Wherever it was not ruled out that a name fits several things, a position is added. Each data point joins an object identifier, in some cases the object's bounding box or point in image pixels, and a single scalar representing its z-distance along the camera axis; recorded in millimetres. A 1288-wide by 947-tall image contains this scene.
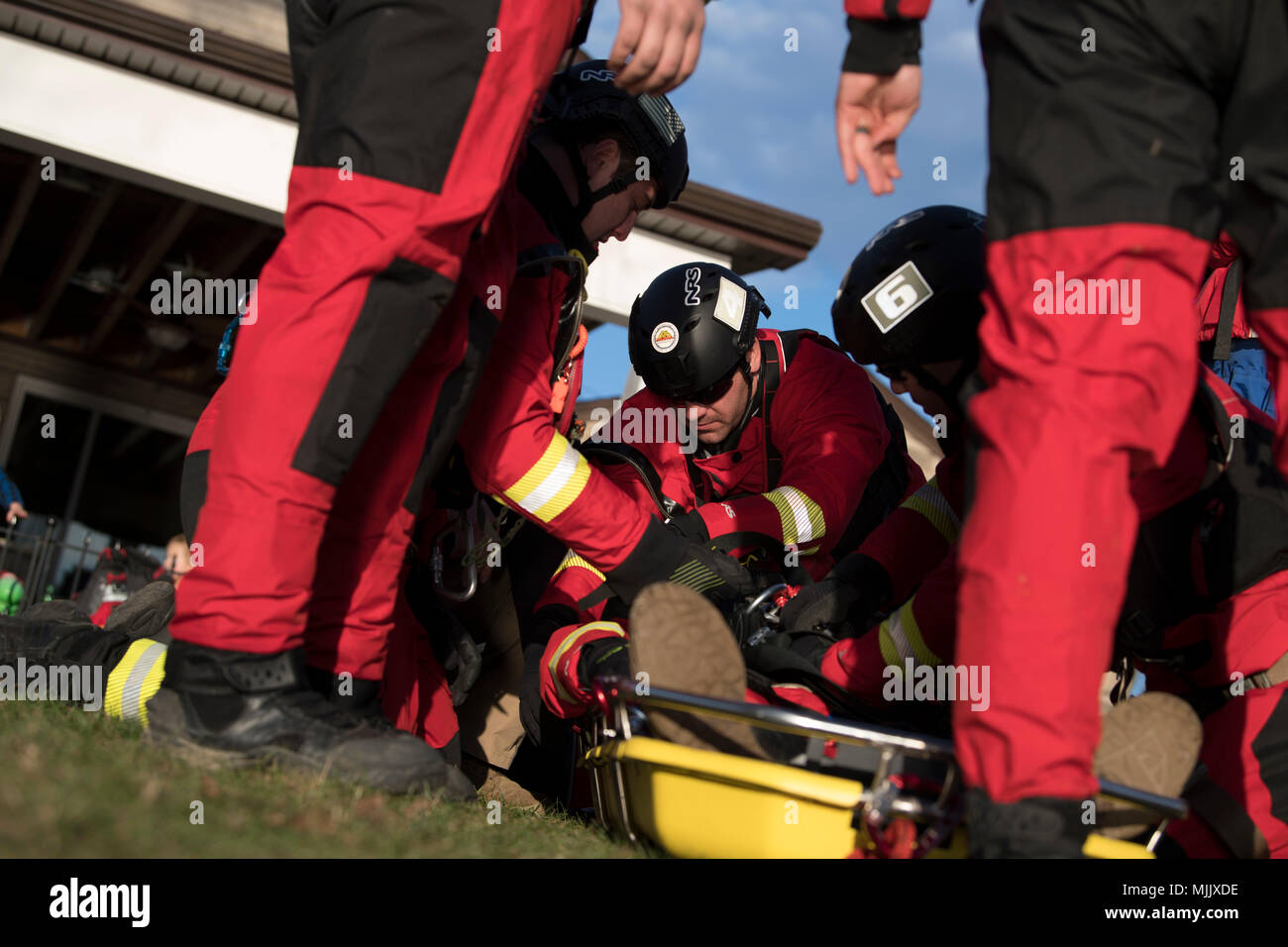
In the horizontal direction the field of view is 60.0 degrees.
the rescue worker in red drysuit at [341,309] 2008
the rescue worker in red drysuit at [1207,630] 2193
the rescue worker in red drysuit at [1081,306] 1516
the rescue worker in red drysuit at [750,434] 4031
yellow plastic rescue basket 1765
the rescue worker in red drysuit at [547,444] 2939
